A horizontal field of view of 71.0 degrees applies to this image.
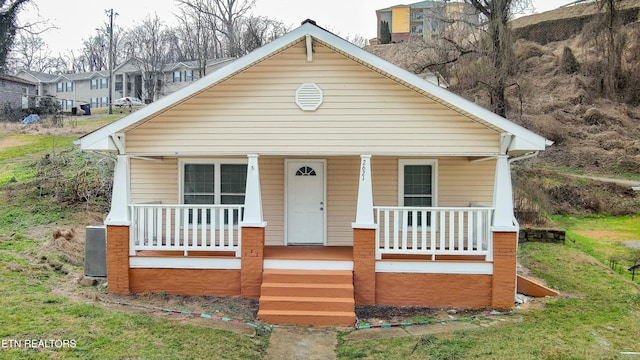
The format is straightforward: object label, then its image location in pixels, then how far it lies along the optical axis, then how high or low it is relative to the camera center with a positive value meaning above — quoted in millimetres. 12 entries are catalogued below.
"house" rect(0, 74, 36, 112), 40469 +7357
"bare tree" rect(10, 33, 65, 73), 52156 +14412
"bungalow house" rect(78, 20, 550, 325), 8555 +483
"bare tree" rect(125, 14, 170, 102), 45750 +12590
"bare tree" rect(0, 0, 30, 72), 28219 +9545
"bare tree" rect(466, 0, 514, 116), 19984 +5530
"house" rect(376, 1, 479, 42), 58062 +20376
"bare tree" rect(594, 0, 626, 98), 31141 +9197
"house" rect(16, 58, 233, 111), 47125 +10573
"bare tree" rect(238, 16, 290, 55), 34938 +11544
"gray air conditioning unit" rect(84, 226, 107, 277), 9188 -1667
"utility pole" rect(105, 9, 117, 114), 42562 +13595
